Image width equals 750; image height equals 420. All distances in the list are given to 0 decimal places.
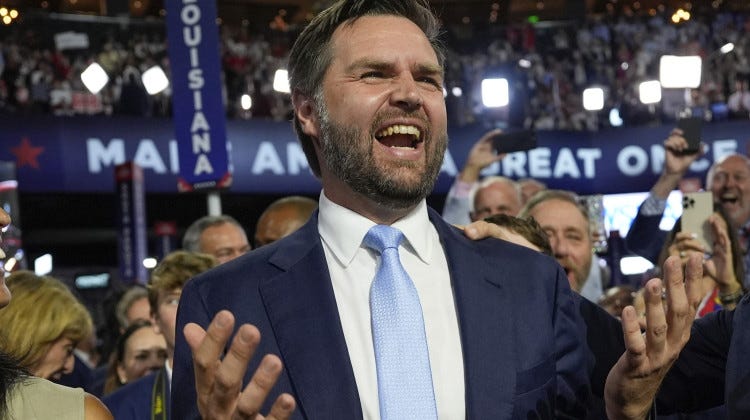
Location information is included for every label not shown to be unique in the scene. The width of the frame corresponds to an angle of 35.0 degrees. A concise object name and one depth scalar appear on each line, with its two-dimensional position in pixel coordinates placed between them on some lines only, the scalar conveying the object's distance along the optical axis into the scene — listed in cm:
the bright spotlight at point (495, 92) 721
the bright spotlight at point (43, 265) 1311
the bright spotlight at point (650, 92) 1135
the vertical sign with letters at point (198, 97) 656
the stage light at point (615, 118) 1731
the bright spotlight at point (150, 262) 1706
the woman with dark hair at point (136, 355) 498
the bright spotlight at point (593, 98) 1689
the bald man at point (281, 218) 505
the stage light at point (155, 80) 1126
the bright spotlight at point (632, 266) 1477
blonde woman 323
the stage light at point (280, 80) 1080
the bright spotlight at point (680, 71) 616
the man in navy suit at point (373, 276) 206
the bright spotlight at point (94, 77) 1332
